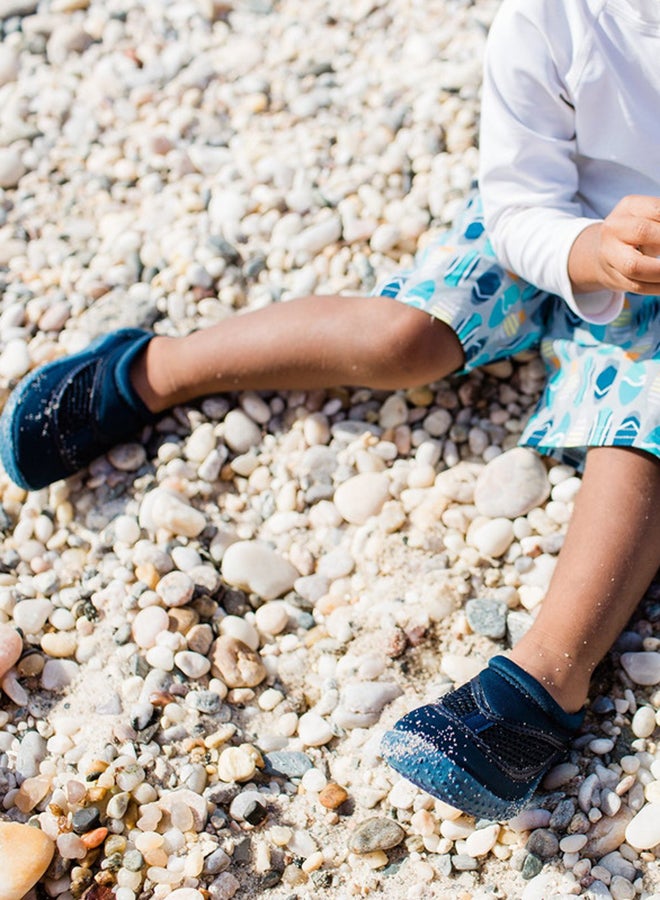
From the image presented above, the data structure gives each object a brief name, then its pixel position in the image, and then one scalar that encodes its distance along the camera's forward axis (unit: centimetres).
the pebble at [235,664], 149
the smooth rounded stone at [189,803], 134
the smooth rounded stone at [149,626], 151
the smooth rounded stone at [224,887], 129
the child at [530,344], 129
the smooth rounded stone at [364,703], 143
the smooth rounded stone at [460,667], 144
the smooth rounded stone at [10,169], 219
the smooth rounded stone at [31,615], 155
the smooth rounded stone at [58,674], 150
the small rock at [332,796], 136
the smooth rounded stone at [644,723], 137
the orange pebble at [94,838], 132
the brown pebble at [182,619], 152
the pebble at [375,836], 131
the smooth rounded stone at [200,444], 172
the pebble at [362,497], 163
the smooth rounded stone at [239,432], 173
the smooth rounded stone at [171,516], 162
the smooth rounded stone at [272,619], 155
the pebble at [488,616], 147
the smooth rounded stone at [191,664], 148
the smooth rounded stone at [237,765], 138
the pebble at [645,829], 126
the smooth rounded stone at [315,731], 143
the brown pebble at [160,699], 145
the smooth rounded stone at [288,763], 141
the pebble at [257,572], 158
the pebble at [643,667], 140
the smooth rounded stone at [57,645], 153
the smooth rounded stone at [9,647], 148
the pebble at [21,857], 126
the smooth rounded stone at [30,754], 140
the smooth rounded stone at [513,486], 159
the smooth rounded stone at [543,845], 129
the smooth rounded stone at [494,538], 156
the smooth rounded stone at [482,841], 130
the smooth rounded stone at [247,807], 135
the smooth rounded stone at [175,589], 154
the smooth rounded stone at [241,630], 153
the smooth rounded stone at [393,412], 173
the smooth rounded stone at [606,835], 129
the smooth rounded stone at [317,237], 192
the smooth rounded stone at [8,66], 240
